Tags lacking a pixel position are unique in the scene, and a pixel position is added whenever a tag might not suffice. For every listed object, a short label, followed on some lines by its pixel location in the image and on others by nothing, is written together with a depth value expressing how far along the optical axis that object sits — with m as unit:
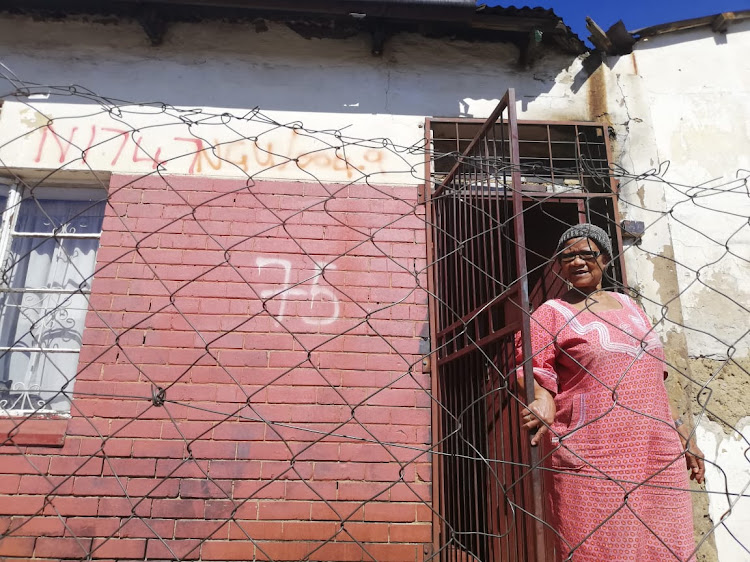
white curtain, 3.16
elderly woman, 2.00
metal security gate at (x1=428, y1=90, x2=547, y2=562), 2.26
